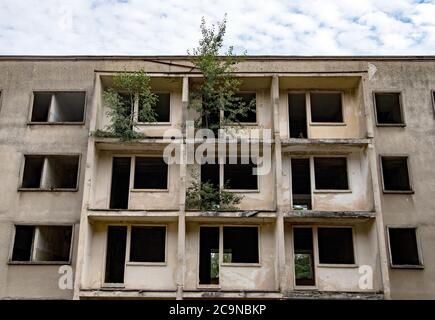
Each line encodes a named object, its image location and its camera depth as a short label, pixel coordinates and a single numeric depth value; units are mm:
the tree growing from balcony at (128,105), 18438
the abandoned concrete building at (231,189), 17312
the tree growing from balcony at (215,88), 18953
